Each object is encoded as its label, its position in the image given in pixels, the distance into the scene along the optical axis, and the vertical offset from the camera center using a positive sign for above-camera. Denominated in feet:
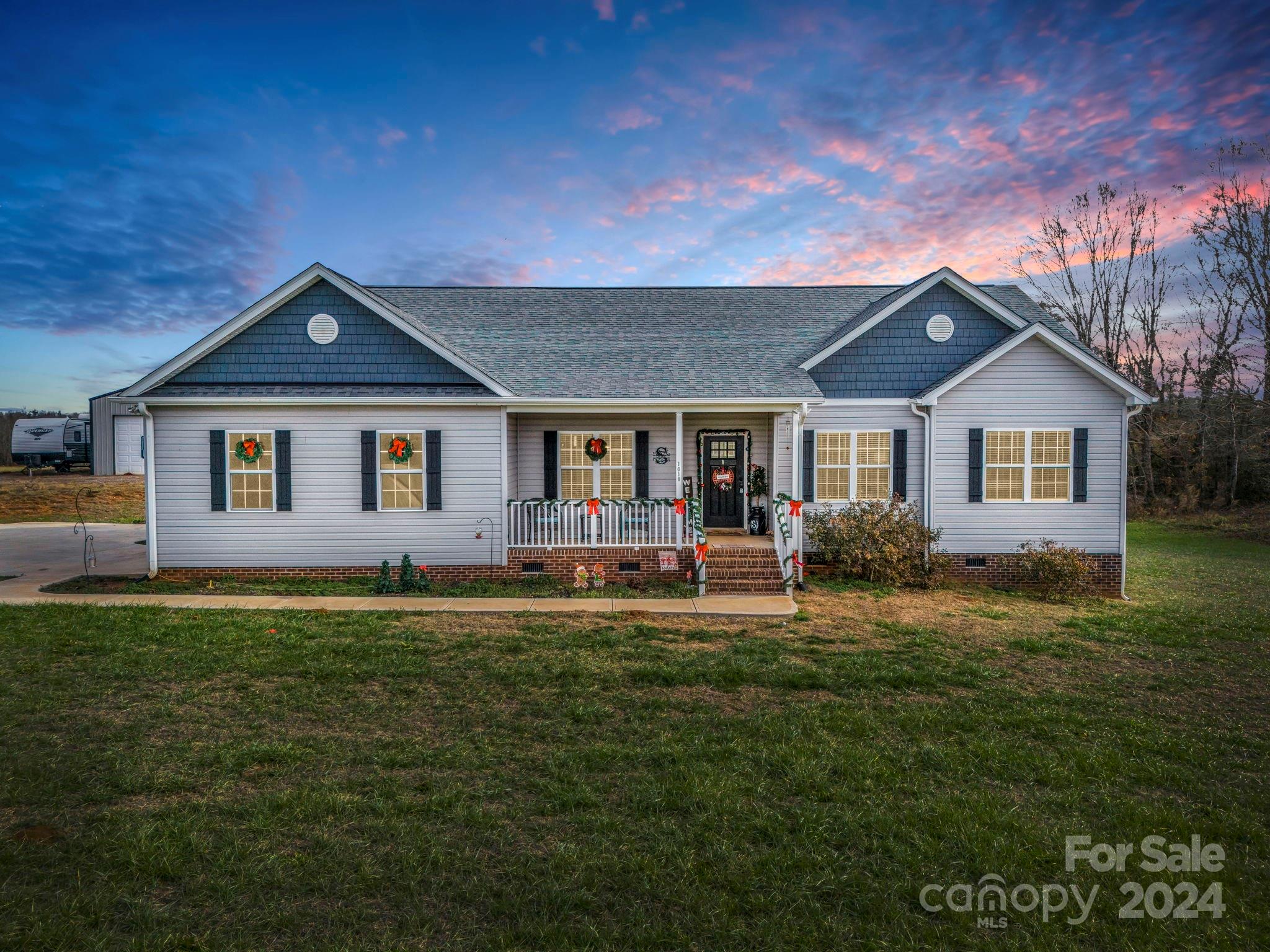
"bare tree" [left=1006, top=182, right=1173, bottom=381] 98.63 +27.50
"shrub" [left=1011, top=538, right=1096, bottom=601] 40.11 -7.48
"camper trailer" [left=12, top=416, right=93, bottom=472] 109.60 +3.65
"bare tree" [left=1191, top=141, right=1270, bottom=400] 81.30 +29.18
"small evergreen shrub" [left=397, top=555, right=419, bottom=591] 39.17 -7.51
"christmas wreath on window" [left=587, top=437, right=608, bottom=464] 45.80 +0.71
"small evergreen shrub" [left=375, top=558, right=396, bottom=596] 38.68 -7.75
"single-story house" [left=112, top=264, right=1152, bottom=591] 40.78 +1.19
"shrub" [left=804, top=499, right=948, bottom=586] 41.73 -5.90
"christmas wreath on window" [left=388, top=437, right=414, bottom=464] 40.65 +0.67
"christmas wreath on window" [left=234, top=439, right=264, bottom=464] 40.27 +0.69
